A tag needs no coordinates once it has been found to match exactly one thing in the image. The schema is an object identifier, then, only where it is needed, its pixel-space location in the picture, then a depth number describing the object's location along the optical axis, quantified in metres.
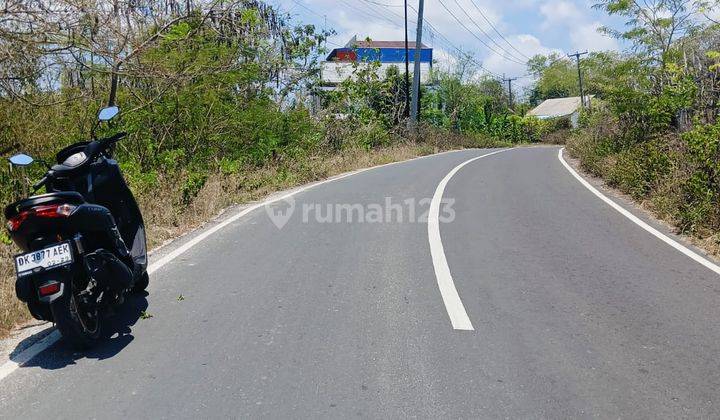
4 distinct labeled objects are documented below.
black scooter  4.31
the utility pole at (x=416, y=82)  33.41
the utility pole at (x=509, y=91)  74.34
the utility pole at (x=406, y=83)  36.28
